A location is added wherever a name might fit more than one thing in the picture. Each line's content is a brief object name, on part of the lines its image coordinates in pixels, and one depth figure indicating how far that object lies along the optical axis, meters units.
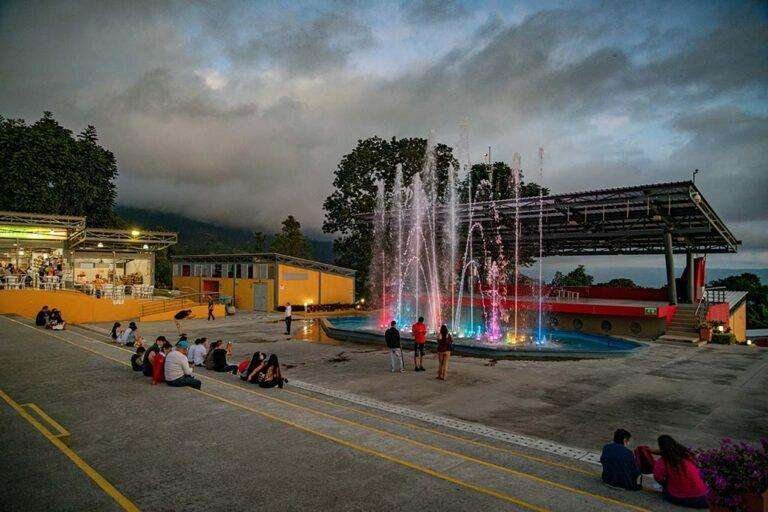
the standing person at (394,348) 13.95
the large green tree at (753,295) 57.58
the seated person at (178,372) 10.89
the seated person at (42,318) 22.16
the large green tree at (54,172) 42.97
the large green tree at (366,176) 44.75
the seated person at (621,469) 5.98
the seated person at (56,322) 21.28
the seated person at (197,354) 14.27
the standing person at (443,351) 13.20
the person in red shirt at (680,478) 5.47
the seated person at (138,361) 12.74
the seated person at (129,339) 18.03
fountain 24.20
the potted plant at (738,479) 4.84
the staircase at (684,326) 22.33
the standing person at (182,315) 28.87
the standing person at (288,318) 23.77
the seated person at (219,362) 13.52
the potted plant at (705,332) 21.81
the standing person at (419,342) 14.27
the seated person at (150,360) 11.79
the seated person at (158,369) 11.16
